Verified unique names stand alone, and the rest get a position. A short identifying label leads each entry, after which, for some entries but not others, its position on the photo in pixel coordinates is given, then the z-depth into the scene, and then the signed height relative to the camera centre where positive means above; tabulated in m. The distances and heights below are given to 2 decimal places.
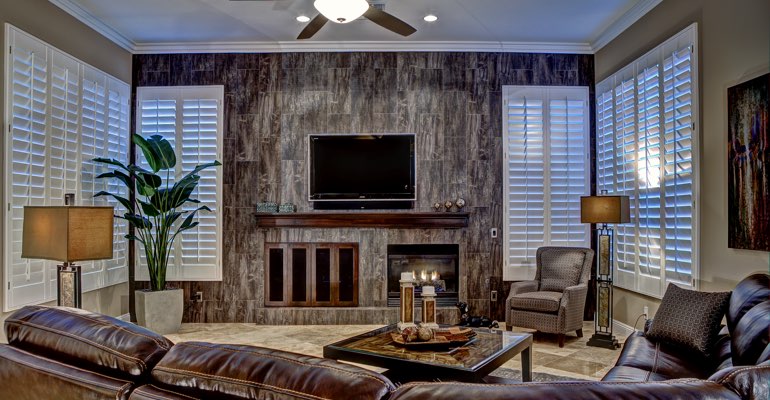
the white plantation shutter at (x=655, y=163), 4.15 +0.45
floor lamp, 4.76 -0.35
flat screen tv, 5.97 +0.55
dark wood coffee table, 2.77 -0.81
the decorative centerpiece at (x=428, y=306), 3.67 -0.66
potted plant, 5.32 -0.06
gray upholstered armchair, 4.82 -0.79
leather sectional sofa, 0.99 -0.35
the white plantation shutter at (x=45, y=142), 4.10 +0.63
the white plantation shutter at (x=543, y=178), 5.98 +0.40
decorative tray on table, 3.11 -0.78
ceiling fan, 3.53 +1.44
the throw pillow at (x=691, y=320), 2.95 -0.63
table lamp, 2.73 -0.13
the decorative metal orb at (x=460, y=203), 5.88 +0.11
